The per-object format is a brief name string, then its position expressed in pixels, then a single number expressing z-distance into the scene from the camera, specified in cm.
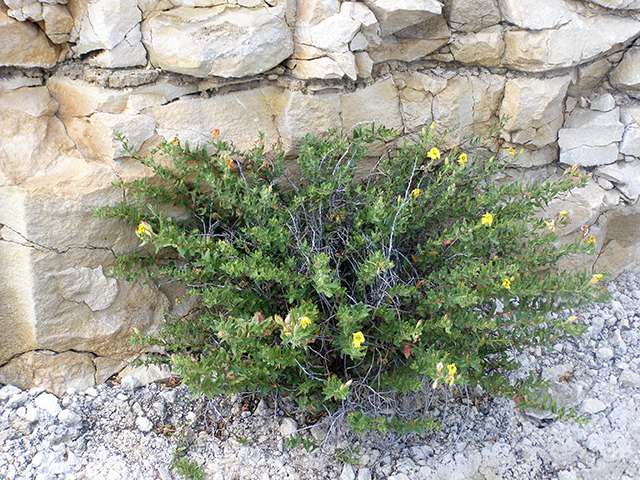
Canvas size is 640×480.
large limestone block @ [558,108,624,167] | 342
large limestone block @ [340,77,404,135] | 302
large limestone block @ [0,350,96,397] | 269
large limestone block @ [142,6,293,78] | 265
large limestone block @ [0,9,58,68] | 252
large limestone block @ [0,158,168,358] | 255
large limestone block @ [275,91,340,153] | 289
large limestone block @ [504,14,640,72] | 309
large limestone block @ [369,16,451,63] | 310
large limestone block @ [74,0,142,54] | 258
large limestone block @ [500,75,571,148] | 321
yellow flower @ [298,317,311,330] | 196
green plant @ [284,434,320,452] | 236
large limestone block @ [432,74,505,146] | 321
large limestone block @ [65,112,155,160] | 267
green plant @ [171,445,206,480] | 229
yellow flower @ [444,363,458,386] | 203
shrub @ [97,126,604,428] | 223
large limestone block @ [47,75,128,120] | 268
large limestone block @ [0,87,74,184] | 257
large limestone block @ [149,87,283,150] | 277
